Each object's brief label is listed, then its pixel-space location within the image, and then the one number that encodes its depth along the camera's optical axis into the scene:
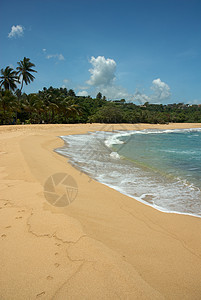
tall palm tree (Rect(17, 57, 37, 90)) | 36.38
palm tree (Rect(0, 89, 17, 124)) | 27.59
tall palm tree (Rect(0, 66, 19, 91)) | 34.10
